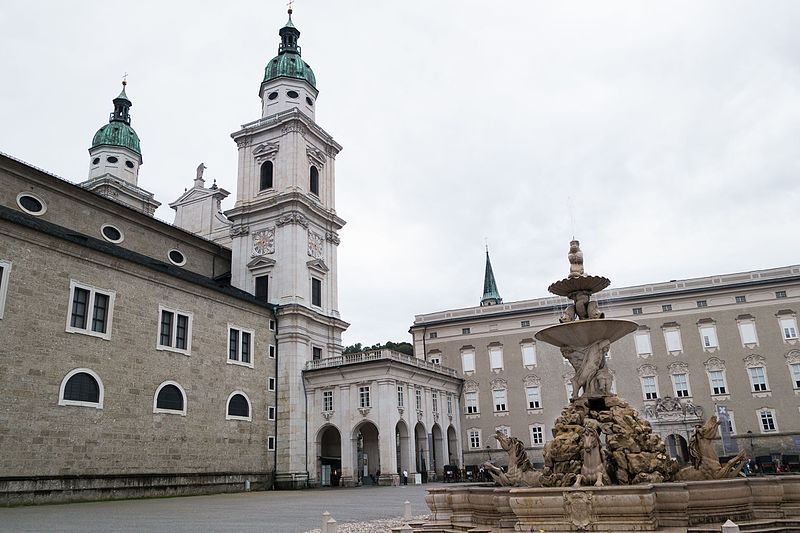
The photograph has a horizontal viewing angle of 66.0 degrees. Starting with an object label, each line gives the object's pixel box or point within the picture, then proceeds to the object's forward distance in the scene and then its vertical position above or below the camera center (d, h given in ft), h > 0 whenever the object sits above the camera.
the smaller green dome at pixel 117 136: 176.04 +91.51
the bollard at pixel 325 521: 29.92 -2.99
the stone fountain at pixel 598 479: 31.35 -2.20
